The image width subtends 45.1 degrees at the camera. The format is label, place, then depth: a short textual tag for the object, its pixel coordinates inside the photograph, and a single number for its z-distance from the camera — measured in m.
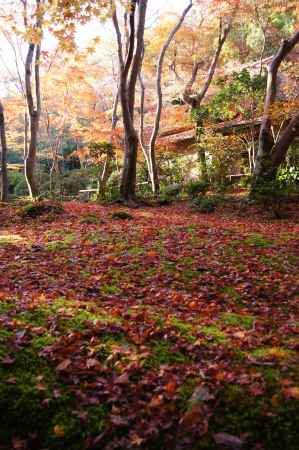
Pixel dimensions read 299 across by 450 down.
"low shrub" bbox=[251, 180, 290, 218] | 10.21
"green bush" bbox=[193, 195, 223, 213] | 11.85
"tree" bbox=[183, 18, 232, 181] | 15.49
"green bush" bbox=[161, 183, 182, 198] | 14.89
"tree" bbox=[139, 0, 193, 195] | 14.20
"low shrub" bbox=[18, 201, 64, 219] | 9.83
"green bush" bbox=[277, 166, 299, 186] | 14.00
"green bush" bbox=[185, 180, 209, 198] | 13.42
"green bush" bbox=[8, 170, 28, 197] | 24.75
